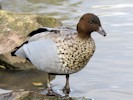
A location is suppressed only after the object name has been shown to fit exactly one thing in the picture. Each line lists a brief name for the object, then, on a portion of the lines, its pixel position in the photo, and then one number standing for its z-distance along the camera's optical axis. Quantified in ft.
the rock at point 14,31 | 52.85
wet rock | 38.29
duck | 42.55
